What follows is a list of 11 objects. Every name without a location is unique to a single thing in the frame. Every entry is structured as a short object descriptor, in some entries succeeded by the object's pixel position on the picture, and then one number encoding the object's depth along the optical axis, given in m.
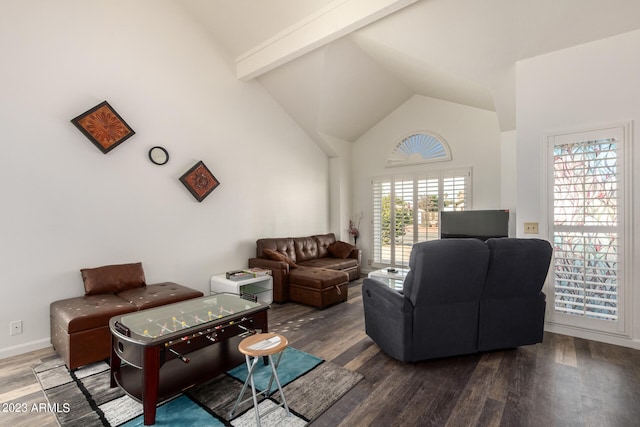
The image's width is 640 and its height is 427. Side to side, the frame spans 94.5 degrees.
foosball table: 1.85
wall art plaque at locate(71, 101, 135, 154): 3.18
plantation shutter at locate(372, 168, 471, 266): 5.50
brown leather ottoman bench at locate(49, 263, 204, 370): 2.49
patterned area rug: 1.89
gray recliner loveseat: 2.36
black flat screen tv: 4.35
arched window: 5.65
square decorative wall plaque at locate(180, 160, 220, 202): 4.09
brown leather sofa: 4.16
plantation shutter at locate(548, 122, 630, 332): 2.90
